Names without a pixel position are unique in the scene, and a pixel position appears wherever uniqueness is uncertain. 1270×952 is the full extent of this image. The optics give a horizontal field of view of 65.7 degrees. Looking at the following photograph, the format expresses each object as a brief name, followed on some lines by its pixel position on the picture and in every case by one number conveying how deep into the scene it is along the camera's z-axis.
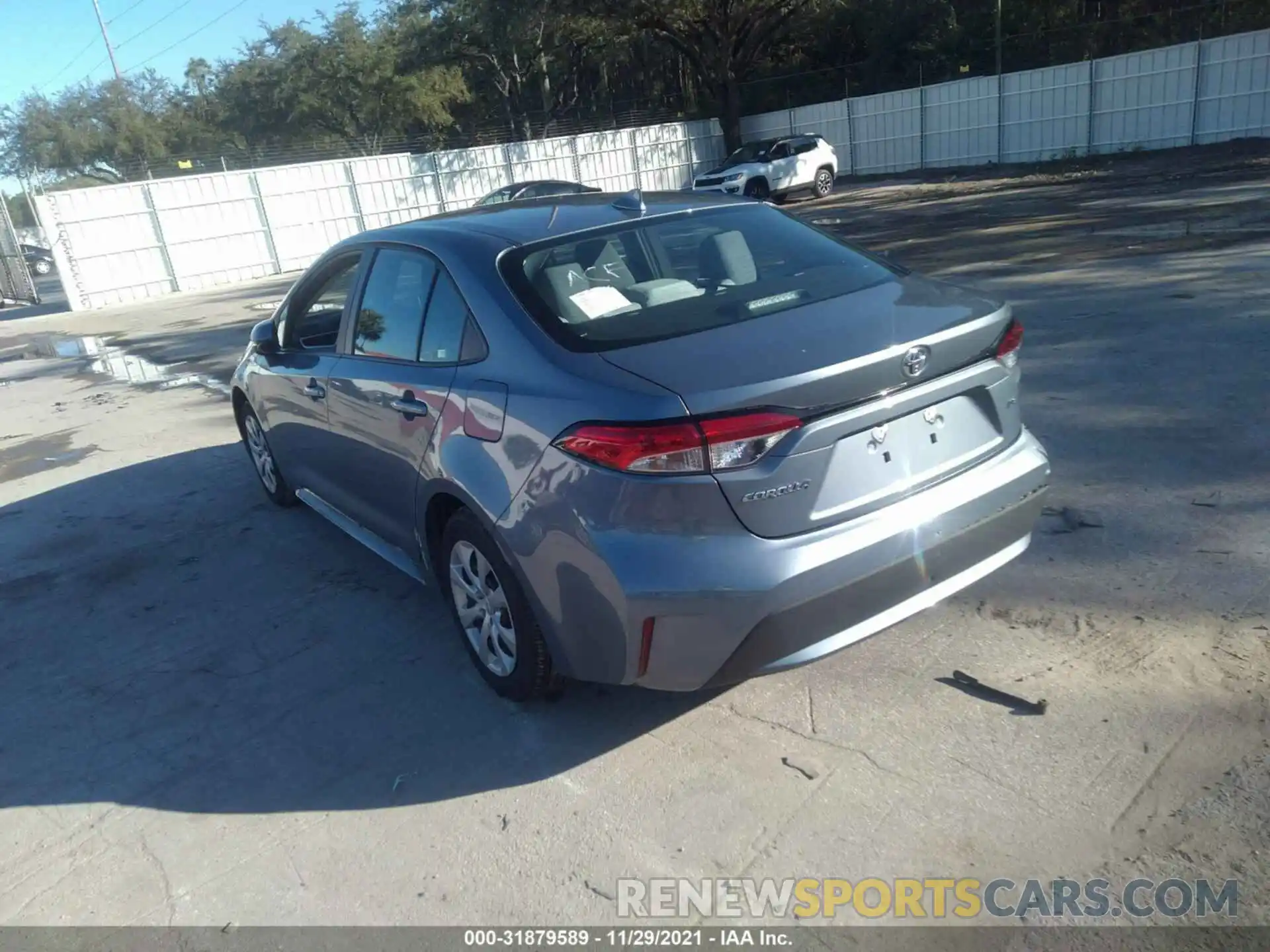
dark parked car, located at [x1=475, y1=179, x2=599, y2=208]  20.91
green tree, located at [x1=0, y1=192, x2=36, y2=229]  67.62
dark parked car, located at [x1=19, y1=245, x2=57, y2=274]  41.31
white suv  25.09
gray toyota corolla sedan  2.78
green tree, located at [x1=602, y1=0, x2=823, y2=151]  31.59
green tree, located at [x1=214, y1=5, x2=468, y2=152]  43.84
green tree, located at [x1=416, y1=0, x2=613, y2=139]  31.39
